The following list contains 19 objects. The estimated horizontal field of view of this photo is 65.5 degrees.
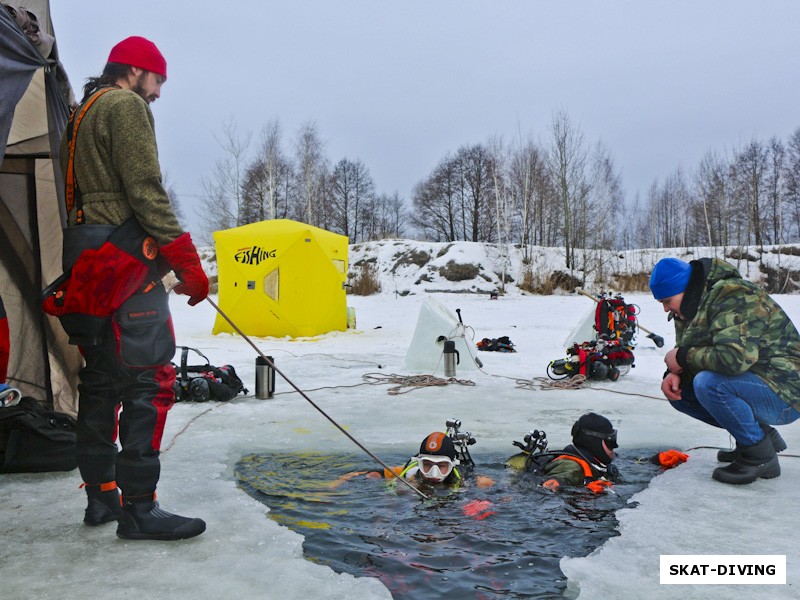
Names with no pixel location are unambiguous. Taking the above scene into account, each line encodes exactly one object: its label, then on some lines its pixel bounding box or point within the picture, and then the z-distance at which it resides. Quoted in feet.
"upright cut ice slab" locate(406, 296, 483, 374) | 24.62
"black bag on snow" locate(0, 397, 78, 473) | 10.94
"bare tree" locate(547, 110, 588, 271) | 90.84
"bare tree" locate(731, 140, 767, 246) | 96.07
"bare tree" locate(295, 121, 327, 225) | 104.36
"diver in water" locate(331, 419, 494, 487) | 11.03
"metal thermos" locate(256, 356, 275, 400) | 19.17
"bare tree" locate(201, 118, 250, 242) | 96.53
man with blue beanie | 10.35
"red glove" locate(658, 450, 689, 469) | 12.13
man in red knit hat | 7.74
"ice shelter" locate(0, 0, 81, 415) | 12.82
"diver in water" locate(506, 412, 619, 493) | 11.09
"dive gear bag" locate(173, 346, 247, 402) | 18.58
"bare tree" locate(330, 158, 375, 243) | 144.46
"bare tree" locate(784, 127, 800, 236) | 120.67
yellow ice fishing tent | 38.37
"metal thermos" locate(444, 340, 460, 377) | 23.66
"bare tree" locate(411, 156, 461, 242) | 137.69
